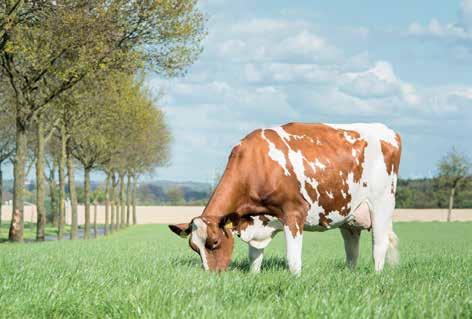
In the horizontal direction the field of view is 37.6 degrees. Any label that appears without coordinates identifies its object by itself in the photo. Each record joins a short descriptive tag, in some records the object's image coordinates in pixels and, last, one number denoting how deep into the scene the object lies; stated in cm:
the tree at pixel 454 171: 9581
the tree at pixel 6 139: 5716
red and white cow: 1118
